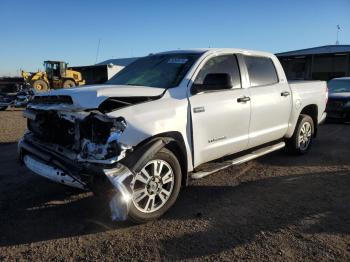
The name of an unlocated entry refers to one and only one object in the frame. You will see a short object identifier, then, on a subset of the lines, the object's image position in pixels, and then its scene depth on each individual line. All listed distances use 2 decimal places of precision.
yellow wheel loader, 28.77
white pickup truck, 3.72
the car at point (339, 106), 11.98
